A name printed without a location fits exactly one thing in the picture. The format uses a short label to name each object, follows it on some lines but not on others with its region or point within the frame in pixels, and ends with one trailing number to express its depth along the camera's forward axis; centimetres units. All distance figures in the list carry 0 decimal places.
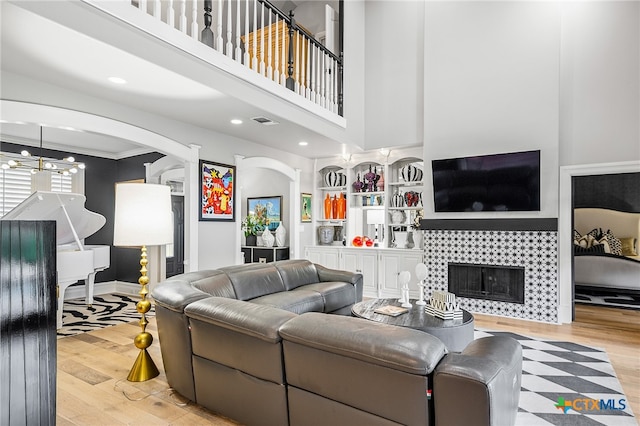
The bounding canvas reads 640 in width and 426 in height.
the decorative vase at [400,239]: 636
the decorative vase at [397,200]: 651
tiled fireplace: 479
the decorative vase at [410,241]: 637
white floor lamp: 273
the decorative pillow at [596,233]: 668
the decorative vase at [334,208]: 712
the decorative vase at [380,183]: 665
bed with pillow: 574
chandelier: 527
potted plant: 737
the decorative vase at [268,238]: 709
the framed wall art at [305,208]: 704
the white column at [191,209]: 482
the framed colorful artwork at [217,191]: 504
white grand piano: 405
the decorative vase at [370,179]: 674
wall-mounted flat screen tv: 487
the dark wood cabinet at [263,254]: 699
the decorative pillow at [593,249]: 625
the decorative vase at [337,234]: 734
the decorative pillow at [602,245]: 635
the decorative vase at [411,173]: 634
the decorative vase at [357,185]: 687
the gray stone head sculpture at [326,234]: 718
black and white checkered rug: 242
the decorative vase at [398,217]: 659
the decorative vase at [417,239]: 616
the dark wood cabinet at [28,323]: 94
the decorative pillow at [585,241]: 652
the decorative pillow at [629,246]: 653
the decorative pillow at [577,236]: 666
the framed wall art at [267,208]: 753
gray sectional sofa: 147
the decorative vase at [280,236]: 710
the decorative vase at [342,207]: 703
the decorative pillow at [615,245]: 646
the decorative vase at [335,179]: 714
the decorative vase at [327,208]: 721
